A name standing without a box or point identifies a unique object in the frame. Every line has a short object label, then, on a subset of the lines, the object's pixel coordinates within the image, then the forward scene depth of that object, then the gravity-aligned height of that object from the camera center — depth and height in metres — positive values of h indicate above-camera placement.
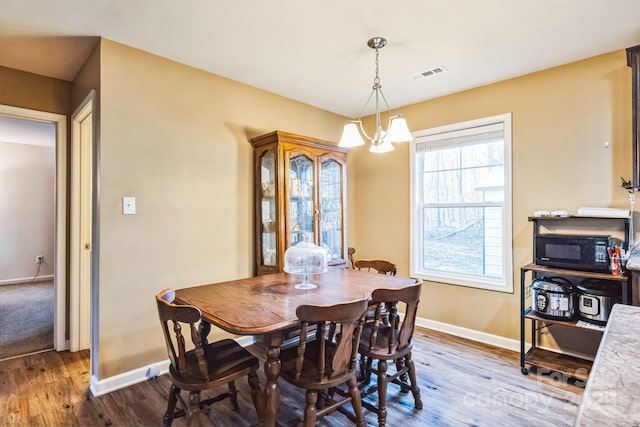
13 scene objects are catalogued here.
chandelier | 2.27 +0.56
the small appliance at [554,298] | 2.49 -0.64
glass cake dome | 2.18 -0.30
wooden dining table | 1.56 -0.48
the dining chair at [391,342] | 1.86 -0.77
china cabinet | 3.09 +0.18
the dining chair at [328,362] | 1.56 -0.76
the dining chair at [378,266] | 2.79 -0.46
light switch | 2.46 +0.07
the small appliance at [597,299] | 2.35 -0.61
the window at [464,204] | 3.19 +0.10
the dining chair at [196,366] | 1.57 -0.78
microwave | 2.38 -0.28
